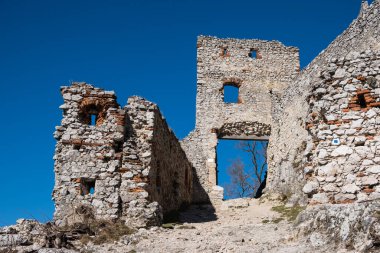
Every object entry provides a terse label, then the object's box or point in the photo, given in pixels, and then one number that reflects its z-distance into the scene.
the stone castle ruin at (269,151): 7.15
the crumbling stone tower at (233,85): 21.00
